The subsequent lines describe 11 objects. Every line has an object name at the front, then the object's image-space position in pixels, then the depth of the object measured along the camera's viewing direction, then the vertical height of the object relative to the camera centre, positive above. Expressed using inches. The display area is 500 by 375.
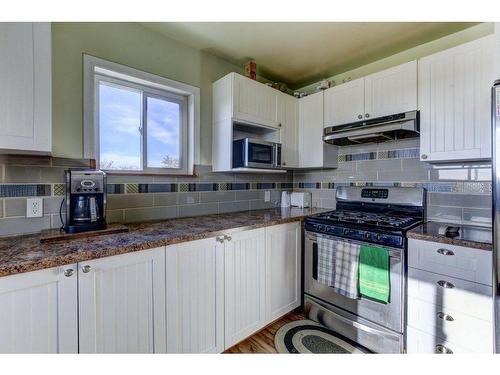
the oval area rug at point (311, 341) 68.1 -46.8
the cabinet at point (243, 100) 84.7 +32.2
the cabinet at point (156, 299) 39.3 -23.8
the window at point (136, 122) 69.1 +21.2
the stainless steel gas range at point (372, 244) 64.1 -20.4
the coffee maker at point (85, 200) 54.4 -3.4
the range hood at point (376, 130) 75.0 +19.6
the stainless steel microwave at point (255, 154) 83.7 +12.1
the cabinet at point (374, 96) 76.9 +32.3
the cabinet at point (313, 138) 100.6 +21.1
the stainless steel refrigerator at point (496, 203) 45.3 -3.2
